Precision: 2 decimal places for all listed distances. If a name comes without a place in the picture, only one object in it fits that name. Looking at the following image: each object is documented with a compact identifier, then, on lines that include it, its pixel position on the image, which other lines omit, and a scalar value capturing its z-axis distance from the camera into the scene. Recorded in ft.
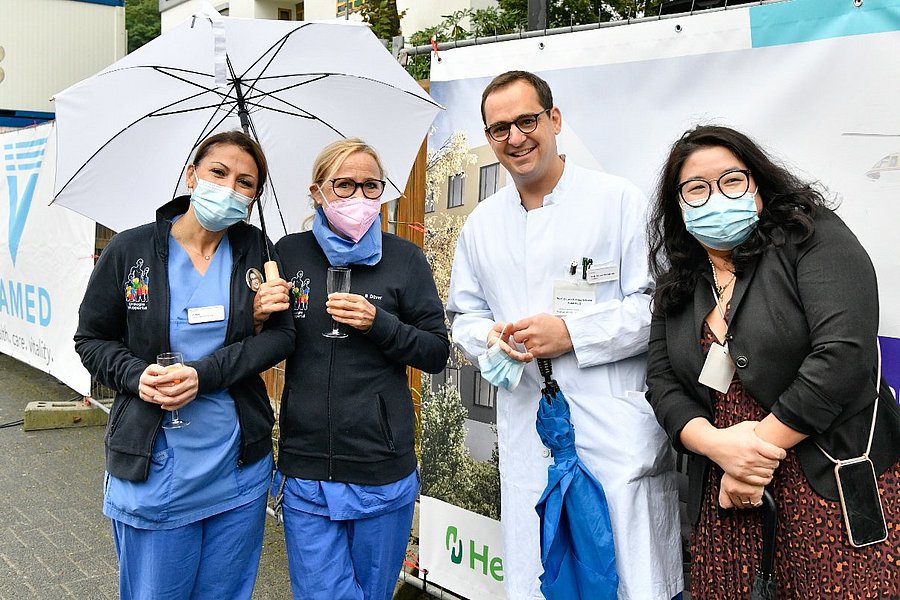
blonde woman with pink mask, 8.63
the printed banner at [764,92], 8.17
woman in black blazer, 6.47
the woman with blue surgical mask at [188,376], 8.22
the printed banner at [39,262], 23.57
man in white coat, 8.33
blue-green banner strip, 8.04
